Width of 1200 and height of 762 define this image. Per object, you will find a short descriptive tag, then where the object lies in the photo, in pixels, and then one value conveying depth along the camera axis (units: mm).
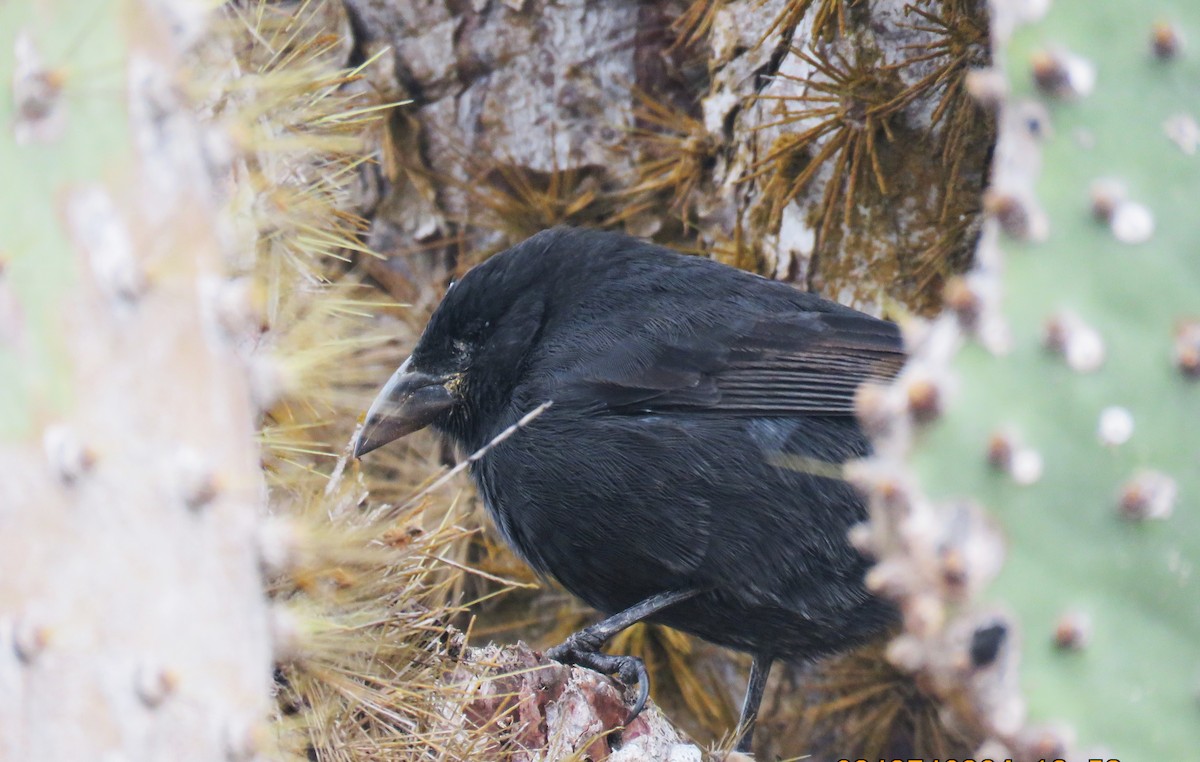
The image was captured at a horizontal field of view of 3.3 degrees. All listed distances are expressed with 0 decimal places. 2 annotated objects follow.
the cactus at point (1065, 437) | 1885
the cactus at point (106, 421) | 2001
